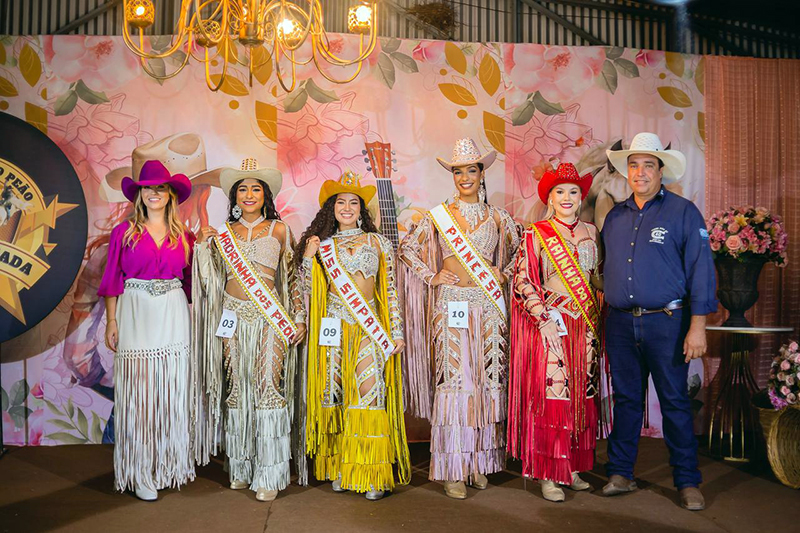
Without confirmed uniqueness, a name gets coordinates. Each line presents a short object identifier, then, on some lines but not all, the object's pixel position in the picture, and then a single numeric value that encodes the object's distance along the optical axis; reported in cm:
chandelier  320
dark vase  436
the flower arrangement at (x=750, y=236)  425
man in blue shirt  347
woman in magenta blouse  358
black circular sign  427
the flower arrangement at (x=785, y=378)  381
